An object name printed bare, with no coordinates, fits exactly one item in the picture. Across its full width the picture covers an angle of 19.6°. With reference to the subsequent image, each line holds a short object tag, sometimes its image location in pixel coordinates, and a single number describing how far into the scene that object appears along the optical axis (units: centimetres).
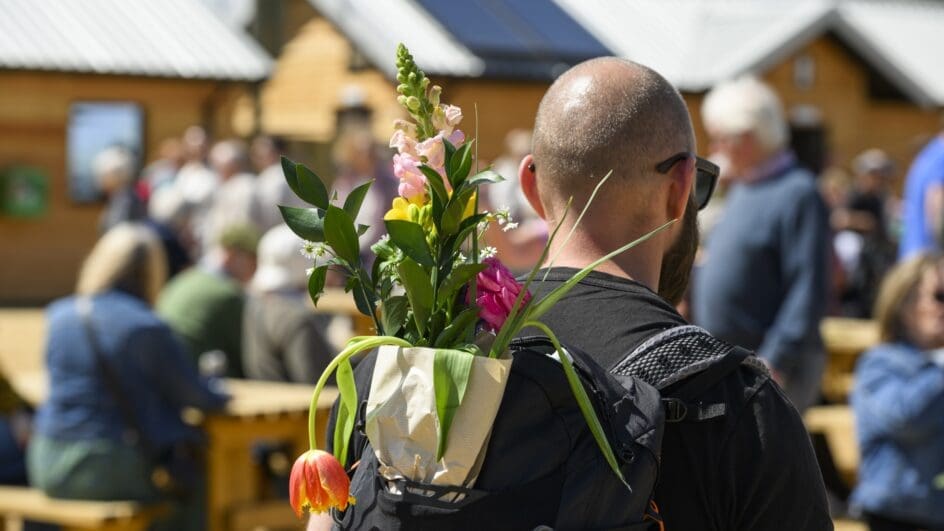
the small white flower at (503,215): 329
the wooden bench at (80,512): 1085
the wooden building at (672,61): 3687
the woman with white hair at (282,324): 1287
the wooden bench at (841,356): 1543
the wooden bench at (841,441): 1177
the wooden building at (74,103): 3395
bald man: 349
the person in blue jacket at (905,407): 895
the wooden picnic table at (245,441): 1159
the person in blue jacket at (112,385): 1112
